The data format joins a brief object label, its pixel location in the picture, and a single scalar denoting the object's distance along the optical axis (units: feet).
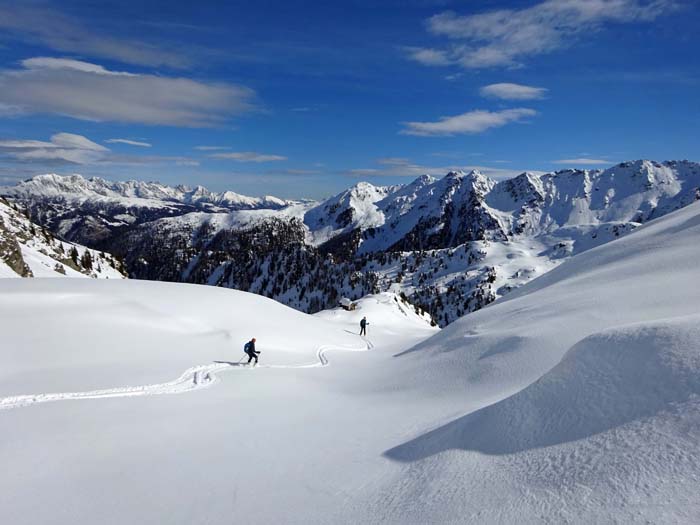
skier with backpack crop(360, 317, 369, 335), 156.56
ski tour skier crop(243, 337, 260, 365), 78.18
